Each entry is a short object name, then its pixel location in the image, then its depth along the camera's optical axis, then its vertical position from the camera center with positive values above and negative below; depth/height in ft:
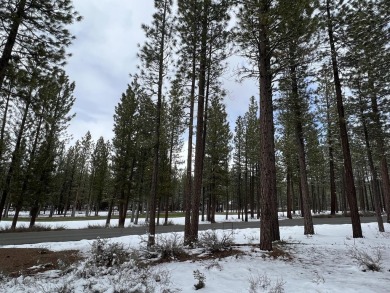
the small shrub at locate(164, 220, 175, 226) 84.27 -3.43
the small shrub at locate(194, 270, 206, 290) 17.45 -4.35
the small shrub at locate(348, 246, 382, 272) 20.94 -3.52
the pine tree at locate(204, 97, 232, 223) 101.86 +20.87
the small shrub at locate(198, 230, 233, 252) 27.04 -2.99
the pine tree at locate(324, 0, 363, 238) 39.86 +12.80
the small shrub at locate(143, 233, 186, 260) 25.54 -3.64
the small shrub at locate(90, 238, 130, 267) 22.33 -3.68
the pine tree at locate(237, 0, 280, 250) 26.86 +16.81
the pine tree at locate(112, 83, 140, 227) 86.29 +21.83
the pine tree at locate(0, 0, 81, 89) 27.32 +18.46
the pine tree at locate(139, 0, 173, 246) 42.01 +24.43
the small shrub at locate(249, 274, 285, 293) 16.19 -4.34
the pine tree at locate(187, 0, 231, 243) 35.96 +23.07
